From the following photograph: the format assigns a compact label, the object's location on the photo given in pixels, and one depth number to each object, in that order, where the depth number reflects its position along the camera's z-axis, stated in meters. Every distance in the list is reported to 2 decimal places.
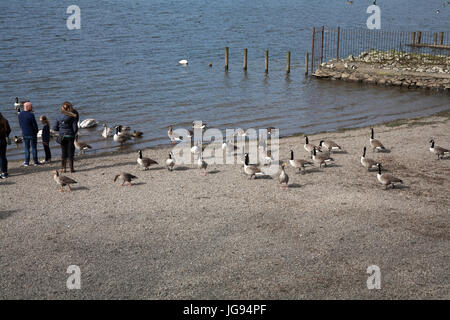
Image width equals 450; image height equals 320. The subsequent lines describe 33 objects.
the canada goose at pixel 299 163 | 18.97
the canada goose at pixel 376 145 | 21.81
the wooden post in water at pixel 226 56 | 48.50
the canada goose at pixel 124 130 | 26.02
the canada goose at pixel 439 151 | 20.78
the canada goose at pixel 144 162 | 20.00
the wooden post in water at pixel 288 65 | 47.44
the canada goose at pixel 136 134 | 27.50
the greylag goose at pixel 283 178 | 17.21
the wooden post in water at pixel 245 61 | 48.12
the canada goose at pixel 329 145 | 21.93
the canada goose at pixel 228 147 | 22.42
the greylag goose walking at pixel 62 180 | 17.23
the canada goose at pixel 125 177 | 17.95
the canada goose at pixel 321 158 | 19.72
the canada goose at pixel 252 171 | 18.48
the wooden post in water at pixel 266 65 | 47.59
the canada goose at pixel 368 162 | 19.16
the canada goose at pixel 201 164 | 19.42
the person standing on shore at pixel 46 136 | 21.25
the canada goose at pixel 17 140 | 25.55
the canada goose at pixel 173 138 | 26.52
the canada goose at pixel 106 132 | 27.42
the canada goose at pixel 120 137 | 25.44
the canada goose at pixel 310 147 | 21.56
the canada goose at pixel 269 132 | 27.45
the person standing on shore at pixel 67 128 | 18.56
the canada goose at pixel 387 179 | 17.22
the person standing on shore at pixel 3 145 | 18.45
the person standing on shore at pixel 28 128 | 19.84
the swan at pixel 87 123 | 29.08
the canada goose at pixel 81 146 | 24.14
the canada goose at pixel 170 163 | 19.86
